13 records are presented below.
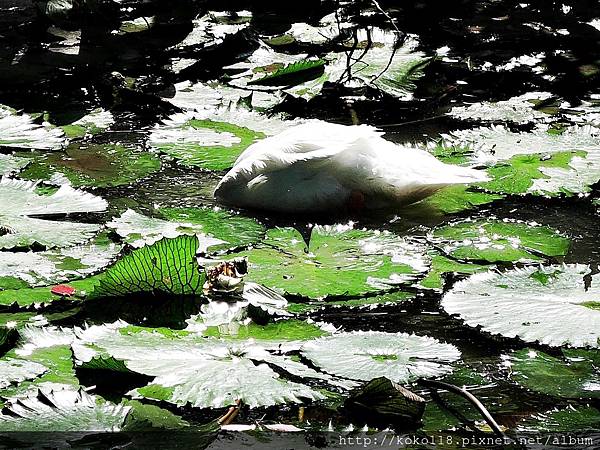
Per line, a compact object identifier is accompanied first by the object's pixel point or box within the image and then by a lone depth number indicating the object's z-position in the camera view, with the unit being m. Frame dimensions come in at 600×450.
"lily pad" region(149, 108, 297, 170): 8.57
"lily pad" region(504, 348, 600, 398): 7.68
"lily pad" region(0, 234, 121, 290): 7.96
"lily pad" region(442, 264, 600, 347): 7.82
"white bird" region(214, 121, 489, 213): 8.23
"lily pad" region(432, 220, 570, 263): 8.10
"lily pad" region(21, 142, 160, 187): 8.48
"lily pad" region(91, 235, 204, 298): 7.87
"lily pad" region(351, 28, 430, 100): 9.06
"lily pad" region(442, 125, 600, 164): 8.59
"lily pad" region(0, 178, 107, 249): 8.11
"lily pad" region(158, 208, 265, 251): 8.14
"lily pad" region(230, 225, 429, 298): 7.96
